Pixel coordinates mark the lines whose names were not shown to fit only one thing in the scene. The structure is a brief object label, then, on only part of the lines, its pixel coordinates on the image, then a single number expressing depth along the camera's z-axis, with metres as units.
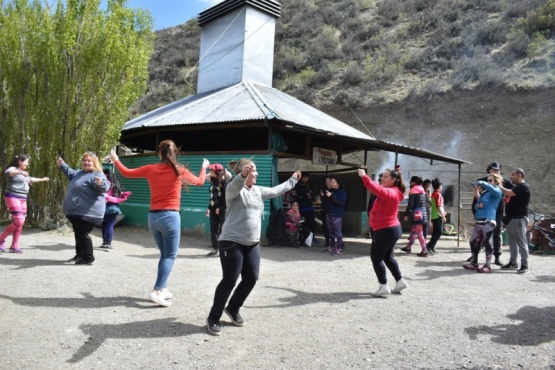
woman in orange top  4.63
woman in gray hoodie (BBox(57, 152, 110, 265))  6.14
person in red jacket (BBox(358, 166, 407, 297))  5.45
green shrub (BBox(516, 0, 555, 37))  23.75
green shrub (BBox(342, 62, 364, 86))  27.72
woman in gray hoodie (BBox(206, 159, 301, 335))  3.96
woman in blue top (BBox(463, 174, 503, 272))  7.28
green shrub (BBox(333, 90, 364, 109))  25.94
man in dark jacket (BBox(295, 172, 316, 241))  10.48
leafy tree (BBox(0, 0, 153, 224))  10.14
